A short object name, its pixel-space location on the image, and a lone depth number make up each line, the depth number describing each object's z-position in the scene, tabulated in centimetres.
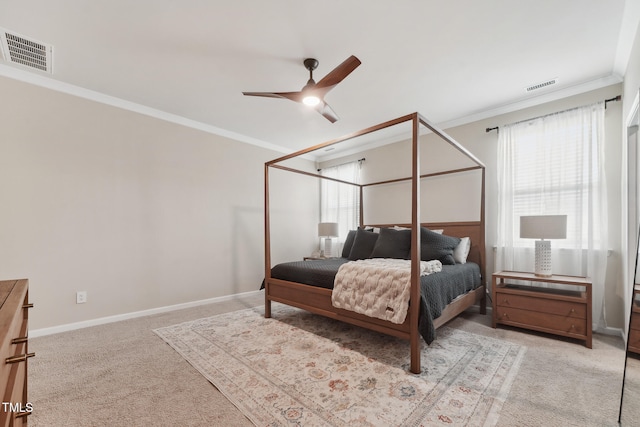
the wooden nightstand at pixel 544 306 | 241
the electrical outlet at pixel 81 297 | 292
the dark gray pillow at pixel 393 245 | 324
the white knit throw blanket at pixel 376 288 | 208
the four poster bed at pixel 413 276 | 201
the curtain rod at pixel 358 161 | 490
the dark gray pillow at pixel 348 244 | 409
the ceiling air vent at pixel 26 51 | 222
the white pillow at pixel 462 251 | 327
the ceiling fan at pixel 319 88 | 204
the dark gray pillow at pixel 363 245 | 363
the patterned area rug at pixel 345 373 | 155
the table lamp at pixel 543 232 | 258
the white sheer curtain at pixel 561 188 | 276
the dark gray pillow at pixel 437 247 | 313
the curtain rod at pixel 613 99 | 271
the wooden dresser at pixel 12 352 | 64
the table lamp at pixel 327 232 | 475
